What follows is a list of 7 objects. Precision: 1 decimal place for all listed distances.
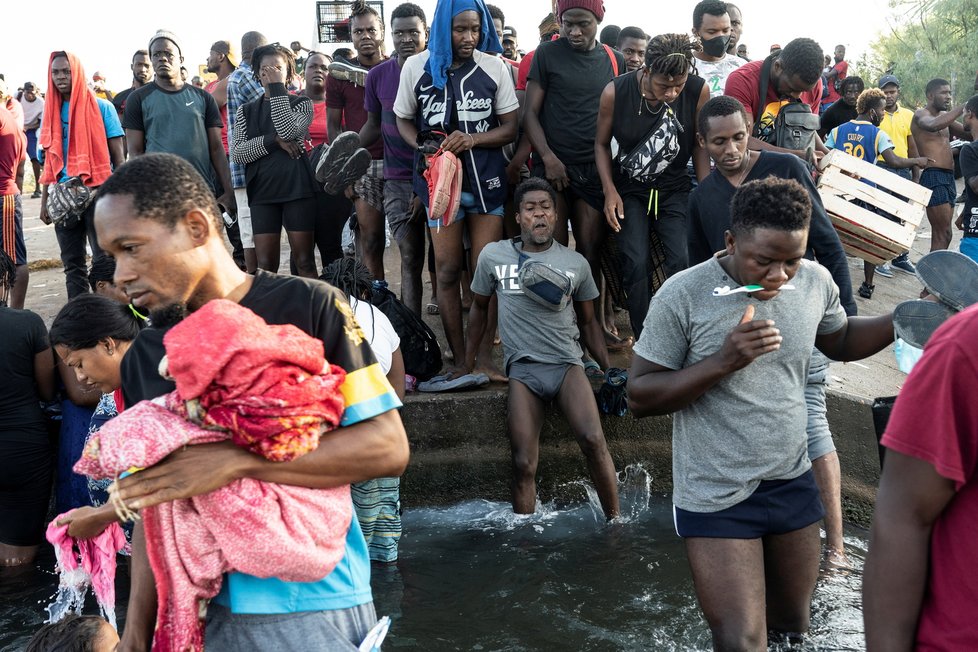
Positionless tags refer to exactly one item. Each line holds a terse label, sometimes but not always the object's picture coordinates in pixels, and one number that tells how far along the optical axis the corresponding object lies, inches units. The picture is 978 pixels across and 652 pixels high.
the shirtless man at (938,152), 412.2
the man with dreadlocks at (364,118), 283.1
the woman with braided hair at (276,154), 276.5
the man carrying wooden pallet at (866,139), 400.5
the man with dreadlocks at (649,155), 221.9
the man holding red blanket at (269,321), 80.9
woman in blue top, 242.4
